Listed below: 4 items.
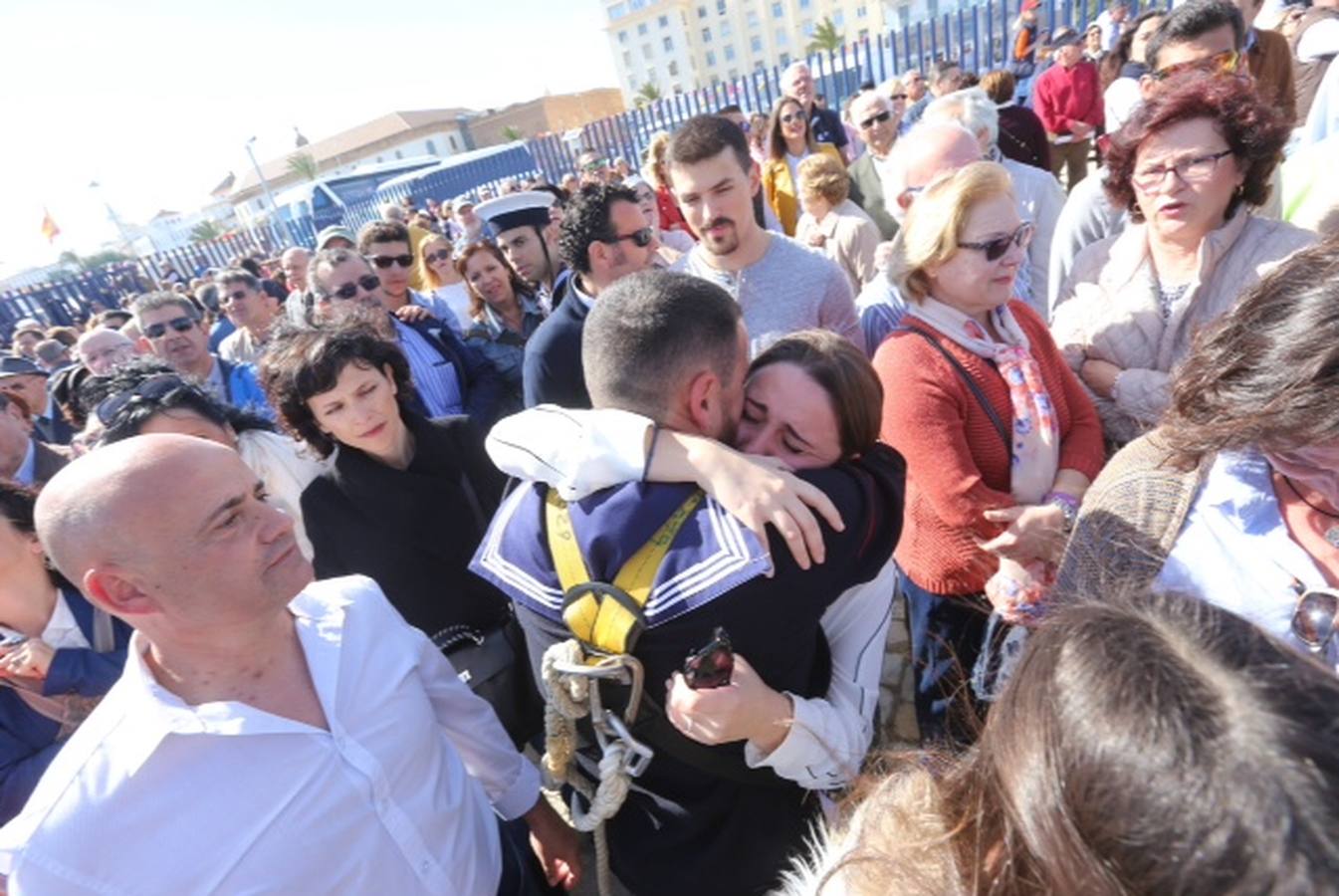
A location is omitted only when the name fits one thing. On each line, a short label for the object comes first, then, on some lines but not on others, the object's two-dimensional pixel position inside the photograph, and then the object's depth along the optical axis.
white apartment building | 79.81
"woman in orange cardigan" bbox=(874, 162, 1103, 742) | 1.85
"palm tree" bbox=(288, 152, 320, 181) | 67.62
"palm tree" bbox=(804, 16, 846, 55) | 63.14
